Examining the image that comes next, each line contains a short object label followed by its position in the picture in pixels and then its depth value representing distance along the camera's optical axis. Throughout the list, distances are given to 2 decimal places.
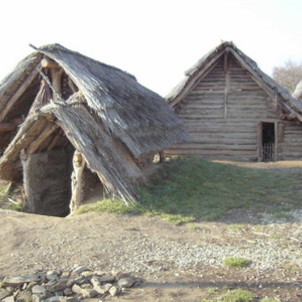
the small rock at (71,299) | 4.79
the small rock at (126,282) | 5.20
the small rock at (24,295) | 5.02
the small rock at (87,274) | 5.49
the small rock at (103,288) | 5.04
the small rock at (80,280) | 5.33
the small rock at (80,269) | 5.73
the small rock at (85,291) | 4.99
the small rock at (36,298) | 4.92
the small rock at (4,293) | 5.11
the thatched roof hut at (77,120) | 8.92
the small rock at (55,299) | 4.88
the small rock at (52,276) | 5.49
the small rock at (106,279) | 5.34
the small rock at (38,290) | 5.08
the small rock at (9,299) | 4.96
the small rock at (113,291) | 4.98
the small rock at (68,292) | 5.09
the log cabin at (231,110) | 16.94
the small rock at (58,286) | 5.18
